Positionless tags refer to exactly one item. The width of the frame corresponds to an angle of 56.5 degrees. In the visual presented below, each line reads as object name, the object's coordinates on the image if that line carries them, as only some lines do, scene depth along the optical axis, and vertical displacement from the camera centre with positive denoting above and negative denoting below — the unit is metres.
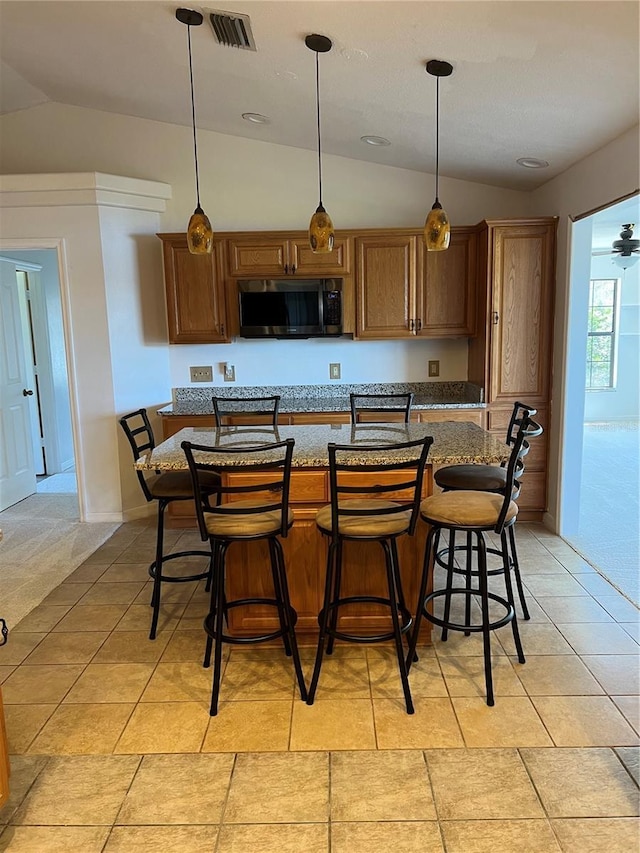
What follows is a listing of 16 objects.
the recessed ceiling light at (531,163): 3.93 +1.18
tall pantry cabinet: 4.18 +0.14
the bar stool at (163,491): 2.94 -0.71
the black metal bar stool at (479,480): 2.84 -0.67
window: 9.39 +0.09
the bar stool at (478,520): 2.40 -0.72
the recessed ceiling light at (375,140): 4.09 +1.40
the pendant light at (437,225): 2.73 +0.53
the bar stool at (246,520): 2.31 -0.70
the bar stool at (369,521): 2.24 -0.71
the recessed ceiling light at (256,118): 4.14 +1.59
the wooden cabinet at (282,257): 4.53 +0.67
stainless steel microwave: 4.51 +0.29
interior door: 5.28 -0.47
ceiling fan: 6.36 +1.01
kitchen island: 2.65 -0.96
